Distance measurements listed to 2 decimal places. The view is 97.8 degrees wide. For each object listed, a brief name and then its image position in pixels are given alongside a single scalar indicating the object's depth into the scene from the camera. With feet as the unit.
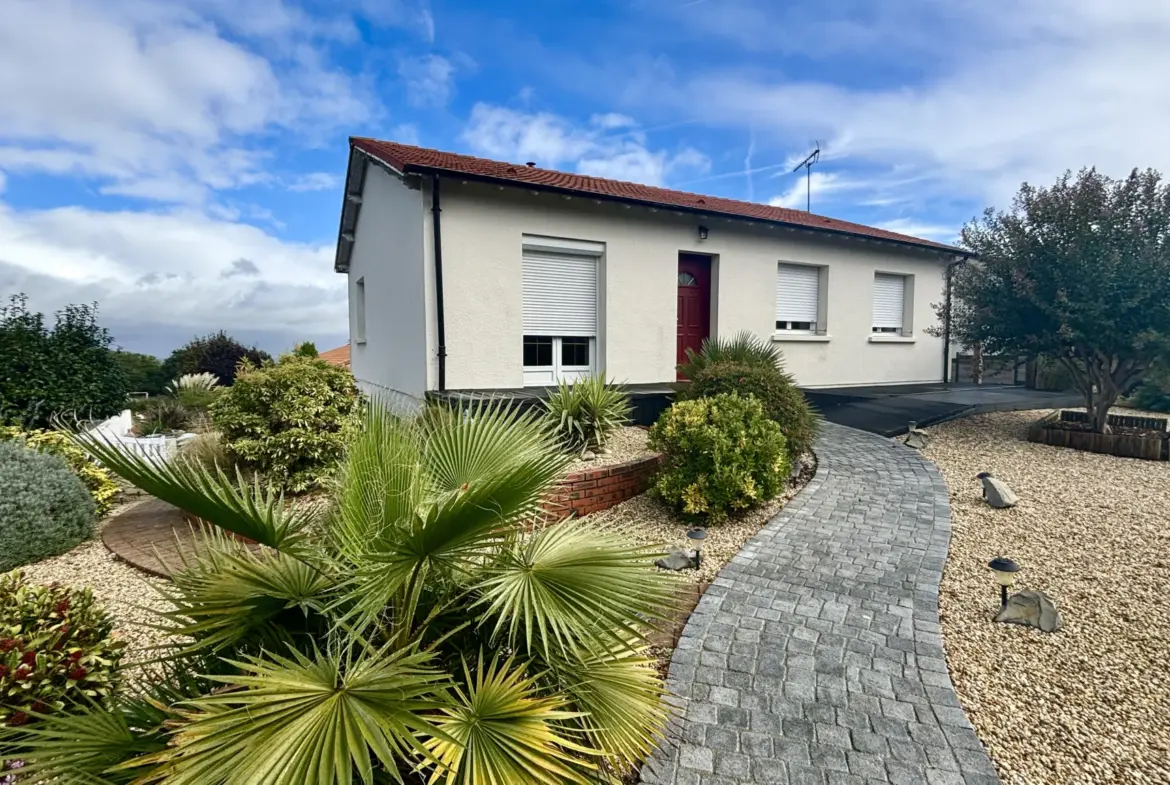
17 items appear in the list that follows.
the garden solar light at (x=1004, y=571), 11.66
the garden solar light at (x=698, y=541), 14.74
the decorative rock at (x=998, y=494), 18.11
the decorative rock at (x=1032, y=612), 11.22
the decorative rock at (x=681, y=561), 14.65
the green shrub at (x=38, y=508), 15.74
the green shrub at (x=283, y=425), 19.38
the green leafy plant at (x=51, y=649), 6.97
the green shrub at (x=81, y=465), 20.52
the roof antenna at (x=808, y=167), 48.52
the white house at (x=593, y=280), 27.89
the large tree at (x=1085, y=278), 24.00
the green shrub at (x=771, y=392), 21.72
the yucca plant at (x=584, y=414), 21.59
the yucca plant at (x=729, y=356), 25.00
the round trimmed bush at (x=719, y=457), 17.76
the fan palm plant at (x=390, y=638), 4.63
